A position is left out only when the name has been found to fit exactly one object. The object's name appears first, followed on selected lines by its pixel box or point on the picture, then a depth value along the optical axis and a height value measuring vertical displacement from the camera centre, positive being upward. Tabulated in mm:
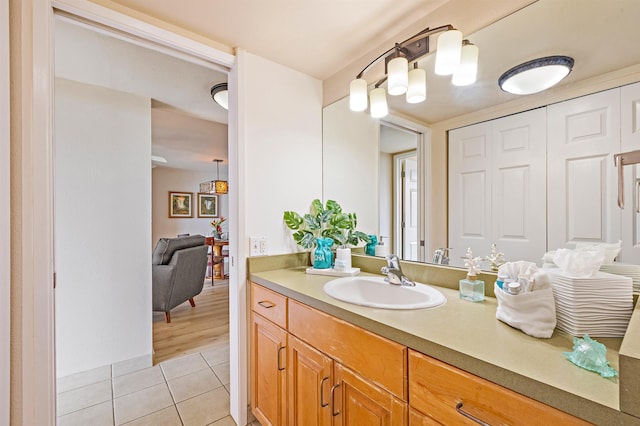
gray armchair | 2986 -664
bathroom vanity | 559 -411
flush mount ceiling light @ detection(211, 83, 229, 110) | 2176 +965
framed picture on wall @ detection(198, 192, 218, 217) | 6793 +198
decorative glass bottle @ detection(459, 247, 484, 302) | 1082 -289
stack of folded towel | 754 -259
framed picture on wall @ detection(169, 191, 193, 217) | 6344 +211
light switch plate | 1629 -198
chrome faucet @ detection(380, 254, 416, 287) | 1310 -291
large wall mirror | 945 +499
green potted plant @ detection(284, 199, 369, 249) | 1768 -87
